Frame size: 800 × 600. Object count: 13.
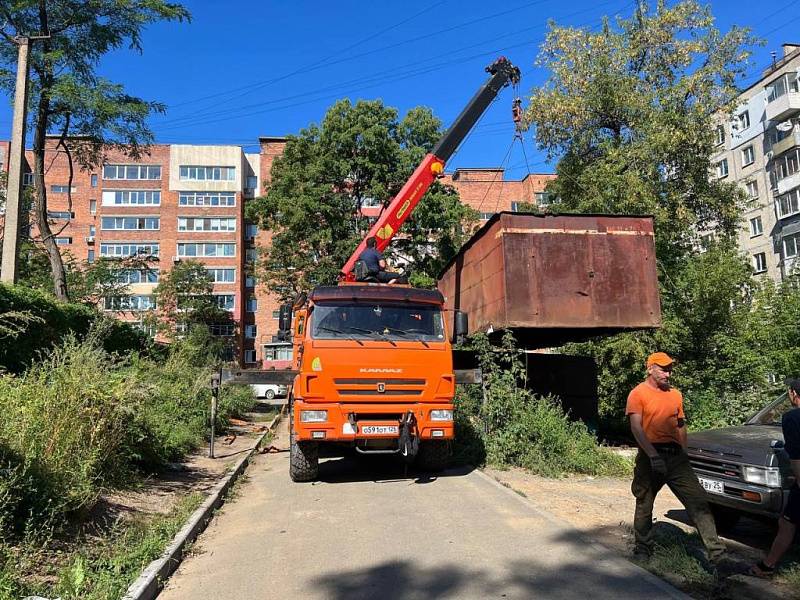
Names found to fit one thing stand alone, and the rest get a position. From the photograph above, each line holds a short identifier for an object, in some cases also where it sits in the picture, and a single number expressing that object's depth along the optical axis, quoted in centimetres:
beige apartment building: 3484
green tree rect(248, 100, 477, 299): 2712
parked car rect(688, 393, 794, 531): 548
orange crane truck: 860
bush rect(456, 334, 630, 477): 995
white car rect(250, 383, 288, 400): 3843
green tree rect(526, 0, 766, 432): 1748
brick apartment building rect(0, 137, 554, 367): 5819
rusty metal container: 1039
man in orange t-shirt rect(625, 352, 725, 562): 489
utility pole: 1280
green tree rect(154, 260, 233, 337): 4809
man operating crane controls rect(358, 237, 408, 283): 1171
